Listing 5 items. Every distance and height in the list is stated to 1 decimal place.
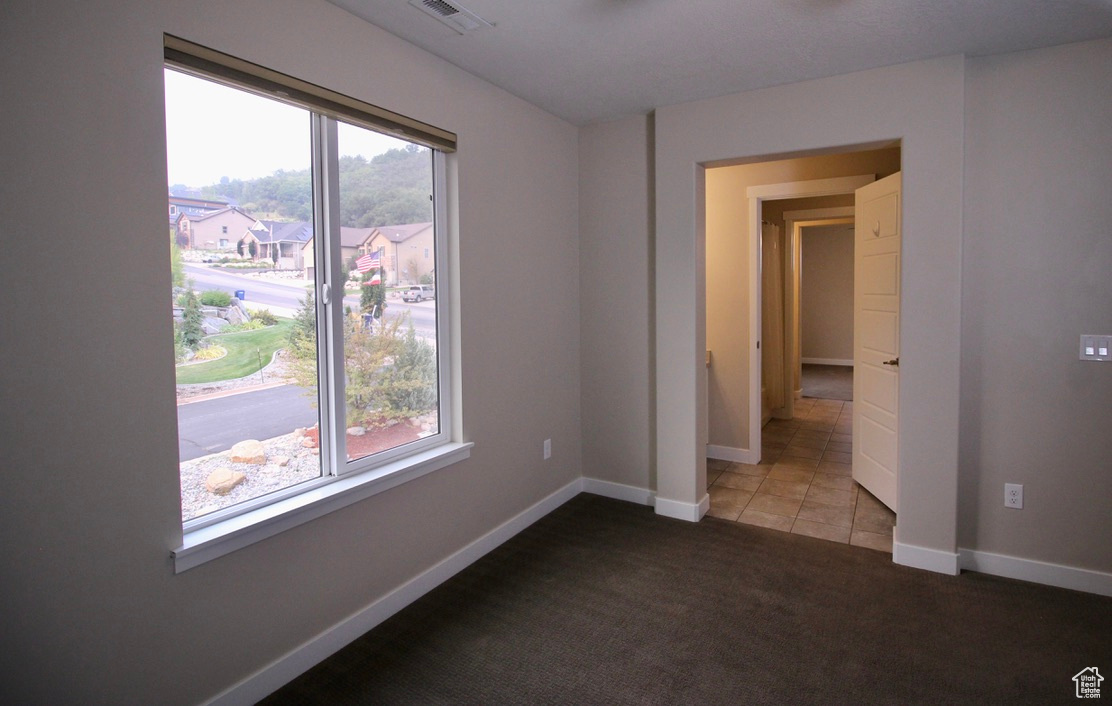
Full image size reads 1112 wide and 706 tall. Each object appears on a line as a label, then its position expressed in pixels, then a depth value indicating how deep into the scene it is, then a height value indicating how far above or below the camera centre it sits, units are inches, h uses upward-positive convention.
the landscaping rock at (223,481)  82.1 -21.3
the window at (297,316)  79.7 +1.9
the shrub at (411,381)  111.5 -10.6
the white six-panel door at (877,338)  143.4 -4.6
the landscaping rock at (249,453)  85.4 -18.1
